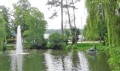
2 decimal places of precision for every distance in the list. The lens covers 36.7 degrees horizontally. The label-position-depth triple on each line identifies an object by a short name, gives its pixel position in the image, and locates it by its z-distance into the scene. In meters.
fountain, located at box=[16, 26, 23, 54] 29.52
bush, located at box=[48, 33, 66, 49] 30.95
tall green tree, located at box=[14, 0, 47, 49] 32.44
